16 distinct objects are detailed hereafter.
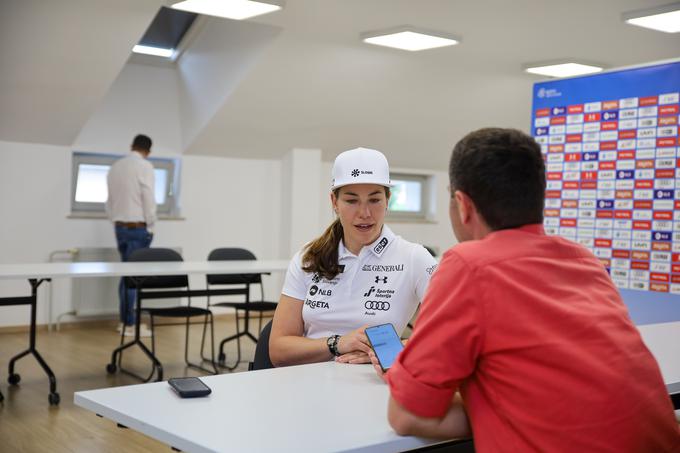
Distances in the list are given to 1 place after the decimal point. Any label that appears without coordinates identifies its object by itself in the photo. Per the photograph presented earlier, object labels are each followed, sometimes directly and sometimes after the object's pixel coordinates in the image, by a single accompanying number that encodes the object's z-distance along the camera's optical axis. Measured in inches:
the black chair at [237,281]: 241.6
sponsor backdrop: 182.2
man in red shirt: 57.5
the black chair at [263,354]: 107.3
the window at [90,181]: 299.7
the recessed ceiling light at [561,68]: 283.7
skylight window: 302.8
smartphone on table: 74.2
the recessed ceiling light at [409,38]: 235.5
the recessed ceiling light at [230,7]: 207.2
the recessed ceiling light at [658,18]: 209.6
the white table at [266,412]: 61.9
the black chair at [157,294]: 217.3
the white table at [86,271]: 190.4
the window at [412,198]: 373.7
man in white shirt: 272.5
